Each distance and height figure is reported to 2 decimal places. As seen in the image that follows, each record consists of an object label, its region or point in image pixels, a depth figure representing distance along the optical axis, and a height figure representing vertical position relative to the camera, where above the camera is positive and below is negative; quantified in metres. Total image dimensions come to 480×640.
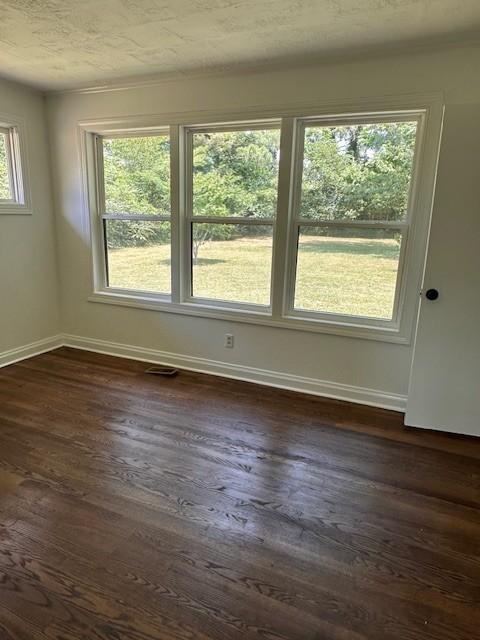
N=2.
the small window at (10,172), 3.44 +0.38
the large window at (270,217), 2.78 +0.05
